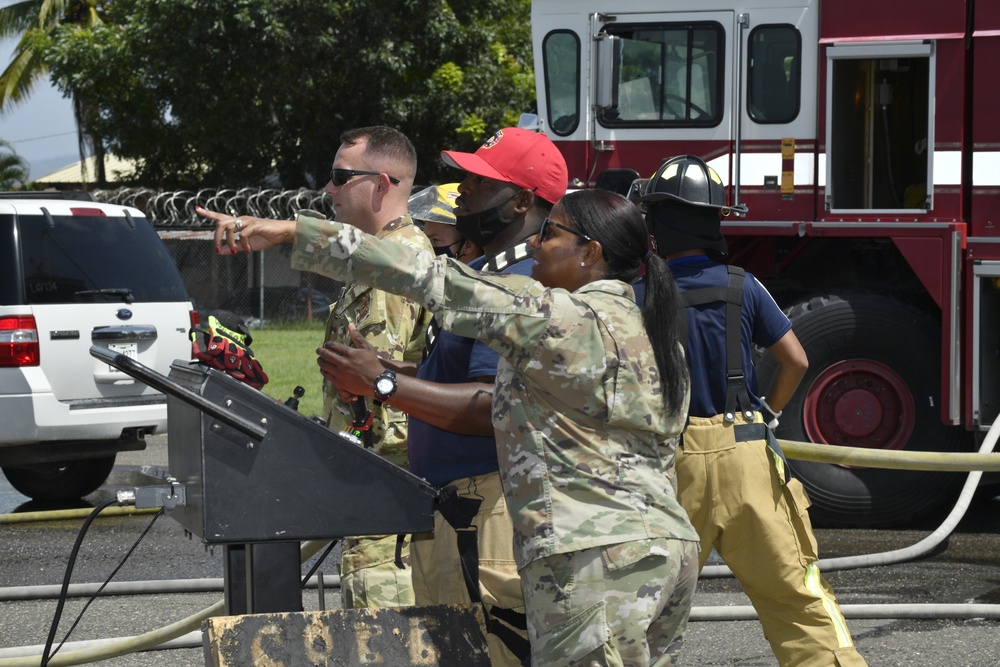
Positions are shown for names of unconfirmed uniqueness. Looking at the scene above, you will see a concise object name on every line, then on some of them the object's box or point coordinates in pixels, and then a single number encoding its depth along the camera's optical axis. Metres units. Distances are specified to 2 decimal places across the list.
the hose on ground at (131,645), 8.65
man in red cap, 5.80
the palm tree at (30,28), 70.44
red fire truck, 14.44
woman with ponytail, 4.93
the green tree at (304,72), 49.50
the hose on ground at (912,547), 11.11
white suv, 15.86
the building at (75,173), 93.44
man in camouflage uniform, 7.14
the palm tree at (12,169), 74.50
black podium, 5.04
